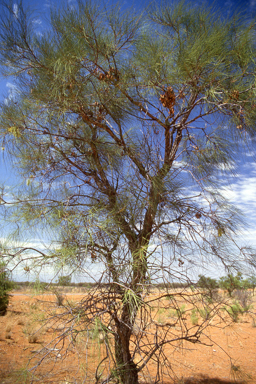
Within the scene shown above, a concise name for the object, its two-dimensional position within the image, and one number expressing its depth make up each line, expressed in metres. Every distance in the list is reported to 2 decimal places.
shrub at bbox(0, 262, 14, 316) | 7.28
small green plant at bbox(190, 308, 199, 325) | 7.15
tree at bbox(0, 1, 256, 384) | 2.31
